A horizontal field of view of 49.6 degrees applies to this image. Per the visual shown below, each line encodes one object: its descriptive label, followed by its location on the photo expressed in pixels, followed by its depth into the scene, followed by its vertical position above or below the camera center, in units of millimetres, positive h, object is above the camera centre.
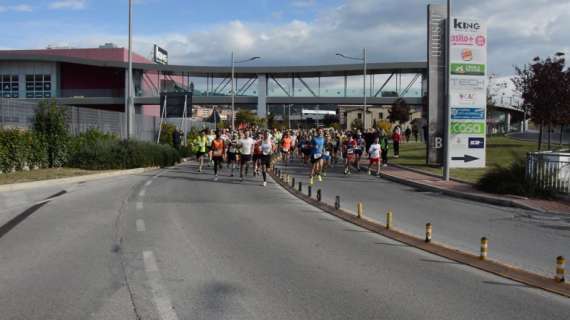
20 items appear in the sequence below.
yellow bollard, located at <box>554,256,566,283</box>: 6663 -1441
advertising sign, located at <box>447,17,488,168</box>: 24828 +1869
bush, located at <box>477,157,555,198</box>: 15719 -1150
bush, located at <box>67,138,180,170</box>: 24344 -719
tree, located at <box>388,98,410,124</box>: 66375 +2996
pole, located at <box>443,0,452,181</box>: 20106 +893
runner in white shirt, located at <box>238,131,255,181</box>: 20547 -432
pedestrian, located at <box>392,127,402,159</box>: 31375 -11
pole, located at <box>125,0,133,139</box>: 27344 +1605
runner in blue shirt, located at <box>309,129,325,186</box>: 21031 -432
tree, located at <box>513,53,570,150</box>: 30047 +2335
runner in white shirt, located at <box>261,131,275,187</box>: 19914 -452
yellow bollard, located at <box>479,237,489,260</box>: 7846 -1446
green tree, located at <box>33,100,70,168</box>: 23333 +305
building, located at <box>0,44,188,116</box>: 61719 +6422
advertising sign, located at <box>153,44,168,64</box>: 75750 +10454
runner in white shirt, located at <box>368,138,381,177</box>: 23359 -544
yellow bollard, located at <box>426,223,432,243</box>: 9086 -1396
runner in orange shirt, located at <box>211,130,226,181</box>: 21641 -461
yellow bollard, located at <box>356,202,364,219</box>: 11789 -1425
